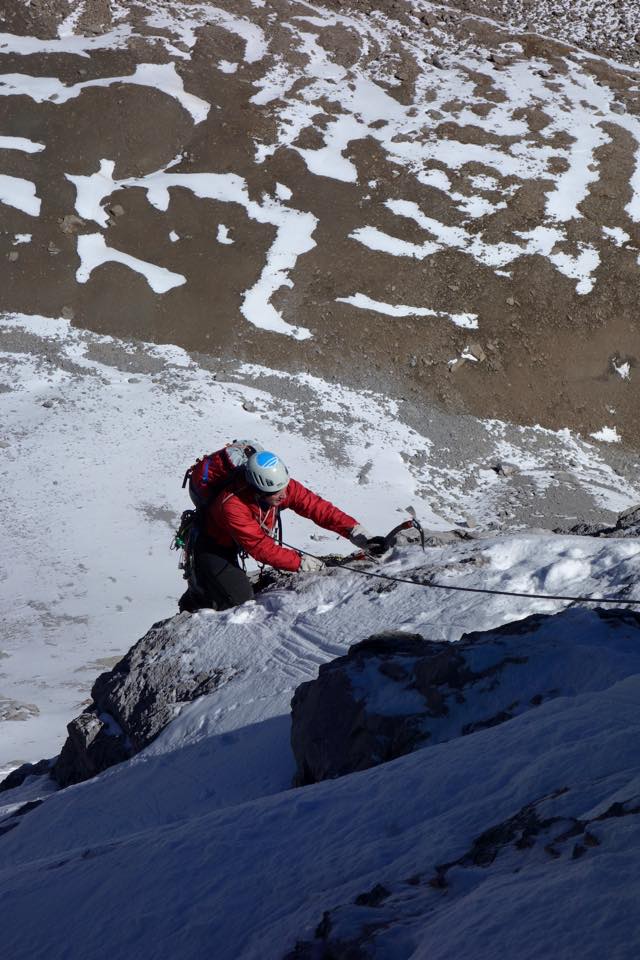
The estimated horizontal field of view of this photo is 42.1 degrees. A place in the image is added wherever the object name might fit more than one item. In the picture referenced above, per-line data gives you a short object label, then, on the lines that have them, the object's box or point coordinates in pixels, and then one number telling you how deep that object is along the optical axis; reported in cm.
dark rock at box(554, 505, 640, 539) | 905
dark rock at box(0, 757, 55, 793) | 854
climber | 806
